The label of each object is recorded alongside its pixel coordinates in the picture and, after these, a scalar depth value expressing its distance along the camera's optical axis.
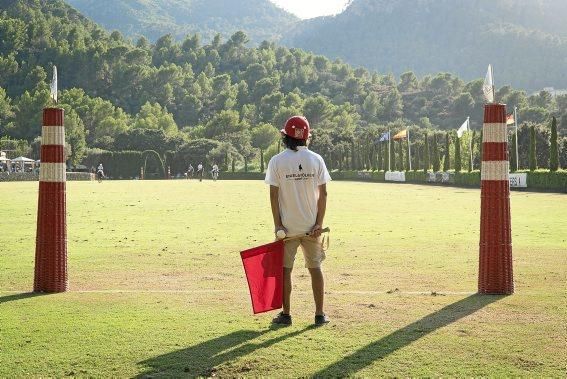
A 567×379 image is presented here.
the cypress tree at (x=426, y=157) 64.88
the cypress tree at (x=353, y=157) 91.78
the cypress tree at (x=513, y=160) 49.97
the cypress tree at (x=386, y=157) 76.60
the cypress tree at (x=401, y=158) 71.78
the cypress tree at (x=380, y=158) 80.31
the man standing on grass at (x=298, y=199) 6.48
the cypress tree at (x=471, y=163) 55.59
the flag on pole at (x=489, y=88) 7.89
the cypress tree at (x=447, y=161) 62.72
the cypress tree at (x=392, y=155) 83.18
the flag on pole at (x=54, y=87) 8.12
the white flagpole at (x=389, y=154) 73.69
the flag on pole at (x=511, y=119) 45.05
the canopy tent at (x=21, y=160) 87.81
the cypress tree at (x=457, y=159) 56.73
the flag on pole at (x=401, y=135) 67.79
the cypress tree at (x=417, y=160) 71.62
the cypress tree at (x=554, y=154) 41.41
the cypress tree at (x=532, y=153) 44.93
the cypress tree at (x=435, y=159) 64.47
